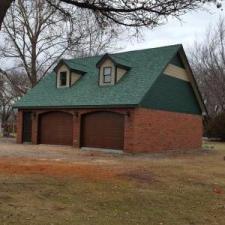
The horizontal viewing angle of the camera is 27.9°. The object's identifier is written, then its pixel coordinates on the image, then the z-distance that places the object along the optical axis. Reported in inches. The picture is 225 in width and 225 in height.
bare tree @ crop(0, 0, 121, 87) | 1641.2
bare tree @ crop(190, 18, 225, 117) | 2176.7
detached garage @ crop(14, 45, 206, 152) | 1022.4
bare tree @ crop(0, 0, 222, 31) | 426.3
